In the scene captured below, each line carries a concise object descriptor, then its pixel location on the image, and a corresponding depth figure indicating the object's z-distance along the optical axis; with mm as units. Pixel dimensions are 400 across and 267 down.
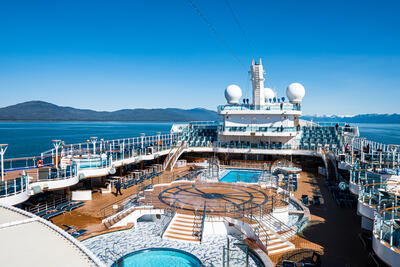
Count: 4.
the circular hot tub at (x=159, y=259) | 11438
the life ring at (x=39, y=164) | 16469
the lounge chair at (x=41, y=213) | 14953
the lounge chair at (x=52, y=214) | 14423
